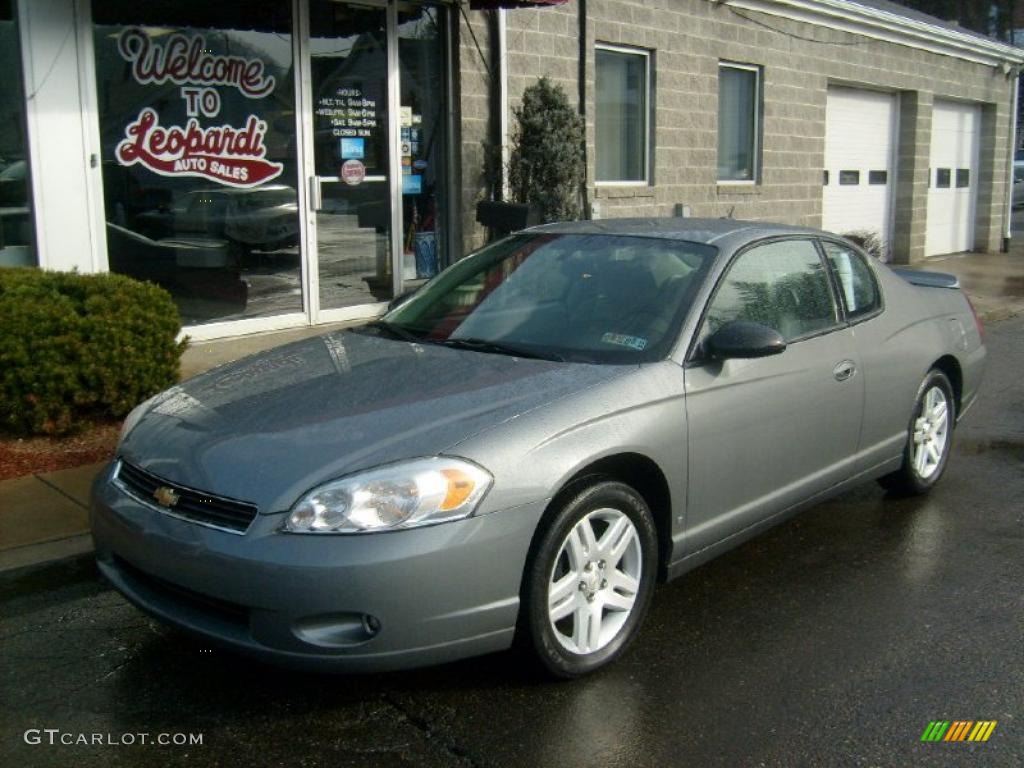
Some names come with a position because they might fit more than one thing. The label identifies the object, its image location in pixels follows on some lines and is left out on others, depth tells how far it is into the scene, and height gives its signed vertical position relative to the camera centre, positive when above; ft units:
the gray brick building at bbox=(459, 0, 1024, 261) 38.04 +4.27
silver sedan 10.91 -2.83
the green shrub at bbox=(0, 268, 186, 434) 20.81 -2.88
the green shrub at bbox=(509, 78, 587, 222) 36.68 +1.31
